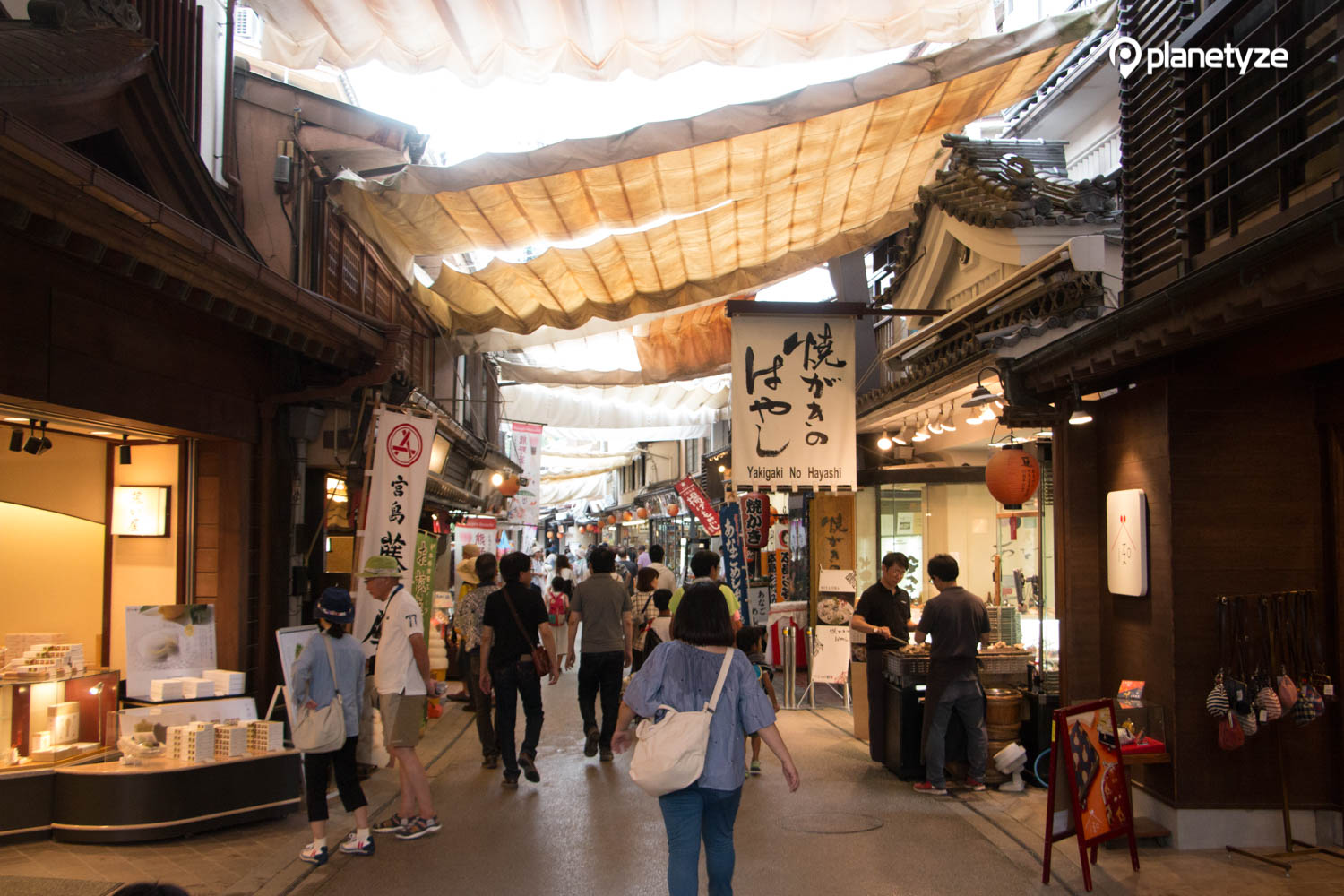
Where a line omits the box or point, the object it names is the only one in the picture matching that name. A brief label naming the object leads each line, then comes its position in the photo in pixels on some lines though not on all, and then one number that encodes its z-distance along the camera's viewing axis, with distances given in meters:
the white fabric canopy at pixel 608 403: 20.39
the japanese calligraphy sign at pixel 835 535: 14.91
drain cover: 7.62
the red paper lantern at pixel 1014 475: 9.32
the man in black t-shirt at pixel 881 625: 9.84
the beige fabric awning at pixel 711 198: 8.78
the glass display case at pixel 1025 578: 9.92
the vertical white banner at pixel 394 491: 9.20
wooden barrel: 9.20
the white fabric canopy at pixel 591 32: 8.13
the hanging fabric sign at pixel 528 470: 24.42
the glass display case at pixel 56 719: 7.20
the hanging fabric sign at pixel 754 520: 15.84
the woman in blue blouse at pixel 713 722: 5.04
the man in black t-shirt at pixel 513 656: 9.14
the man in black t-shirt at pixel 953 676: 8.62
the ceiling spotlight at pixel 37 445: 7.24
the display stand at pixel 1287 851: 6.41
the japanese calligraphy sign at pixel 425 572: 10.93
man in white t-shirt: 7.43
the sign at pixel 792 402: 11.12
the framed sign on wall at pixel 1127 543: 7.28
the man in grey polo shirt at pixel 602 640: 10.10
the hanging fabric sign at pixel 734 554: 13.31
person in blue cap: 6.73
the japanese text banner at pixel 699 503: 18.98
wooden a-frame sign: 6.22
